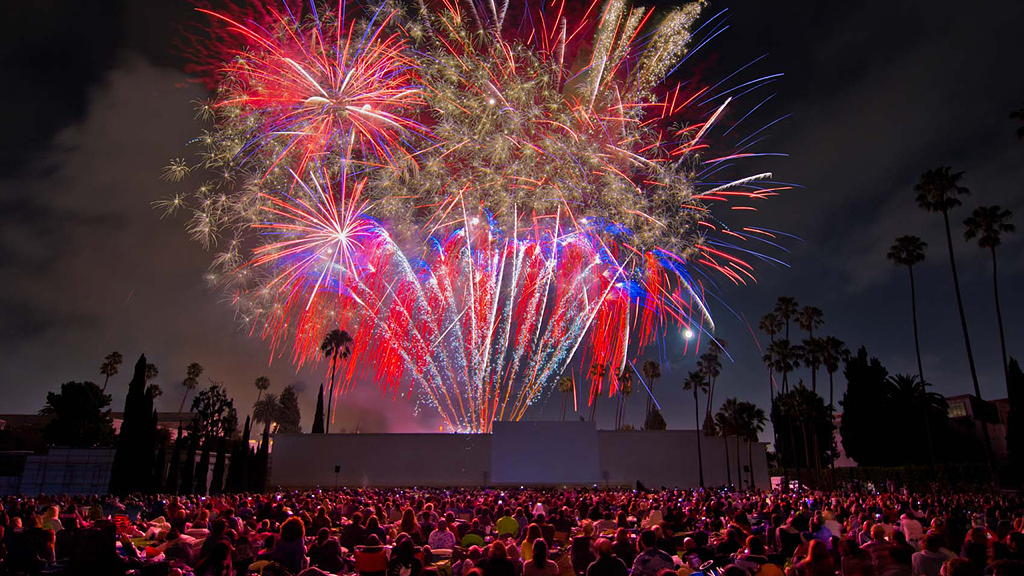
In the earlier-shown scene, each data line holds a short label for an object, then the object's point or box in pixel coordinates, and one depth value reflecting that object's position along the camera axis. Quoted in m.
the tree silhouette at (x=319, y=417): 74.75
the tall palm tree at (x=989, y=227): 46.06
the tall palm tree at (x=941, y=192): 47.00
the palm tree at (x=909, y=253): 54.59
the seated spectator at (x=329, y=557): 8.70
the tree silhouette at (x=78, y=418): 66.06
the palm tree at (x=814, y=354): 68.12
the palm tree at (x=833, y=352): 68.00
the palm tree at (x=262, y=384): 117.33
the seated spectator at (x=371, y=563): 8.39
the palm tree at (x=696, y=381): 82.94
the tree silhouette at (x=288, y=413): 119.56
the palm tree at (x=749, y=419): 72.25
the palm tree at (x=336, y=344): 83.56
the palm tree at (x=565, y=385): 99.44
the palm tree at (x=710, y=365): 83.19
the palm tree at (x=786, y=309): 72.56
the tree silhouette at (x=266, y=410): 118.38
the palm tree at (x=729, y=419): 72.81
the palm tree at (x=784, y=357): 70.62
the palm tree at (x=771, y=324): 73.88
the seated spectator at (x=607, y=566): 7.12
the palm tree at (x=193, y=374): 109.56
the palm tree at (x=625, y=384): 90.98
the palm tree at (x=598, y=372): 84.43
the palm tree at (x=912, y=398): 67.06
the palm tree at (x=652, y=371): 93.69
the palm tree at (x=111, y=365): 87.12
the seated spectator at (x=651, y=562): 7.93
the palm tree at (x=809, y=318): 69.88
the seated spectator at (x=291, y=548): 8.64
